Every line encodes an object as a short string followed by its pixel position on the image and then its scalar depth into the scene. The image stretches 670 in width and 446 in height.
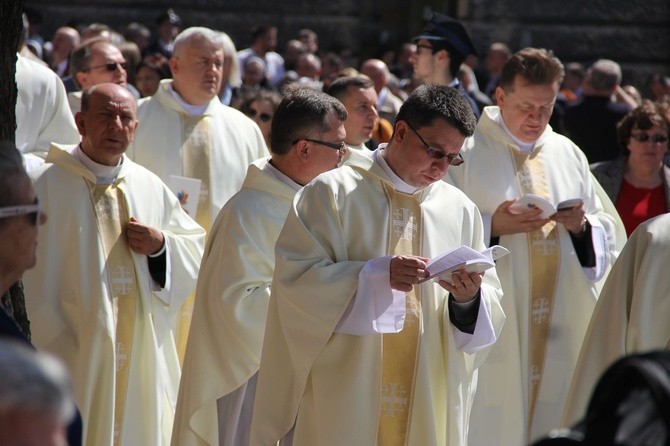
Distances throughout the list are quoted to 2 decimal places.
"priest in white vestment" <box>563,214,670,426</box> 8.51
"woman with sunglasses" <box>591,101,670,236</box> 14.62
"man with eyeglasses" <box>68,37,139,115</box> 15.41
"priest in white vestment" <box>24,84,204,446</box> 10.90
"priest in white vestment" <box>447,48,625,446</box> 12.12
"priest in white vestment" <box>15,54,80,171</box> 13.18
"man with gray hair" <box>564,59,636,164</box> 19.78
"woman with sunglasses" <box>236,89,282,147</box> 15.80
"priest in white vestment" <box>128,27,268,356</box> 14.34
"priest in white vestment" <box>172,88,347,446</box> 10.41
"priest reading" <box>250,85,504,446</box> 8.94
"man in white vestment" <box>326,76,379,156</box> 13.47
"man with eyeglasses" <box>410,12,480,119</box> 15.23
